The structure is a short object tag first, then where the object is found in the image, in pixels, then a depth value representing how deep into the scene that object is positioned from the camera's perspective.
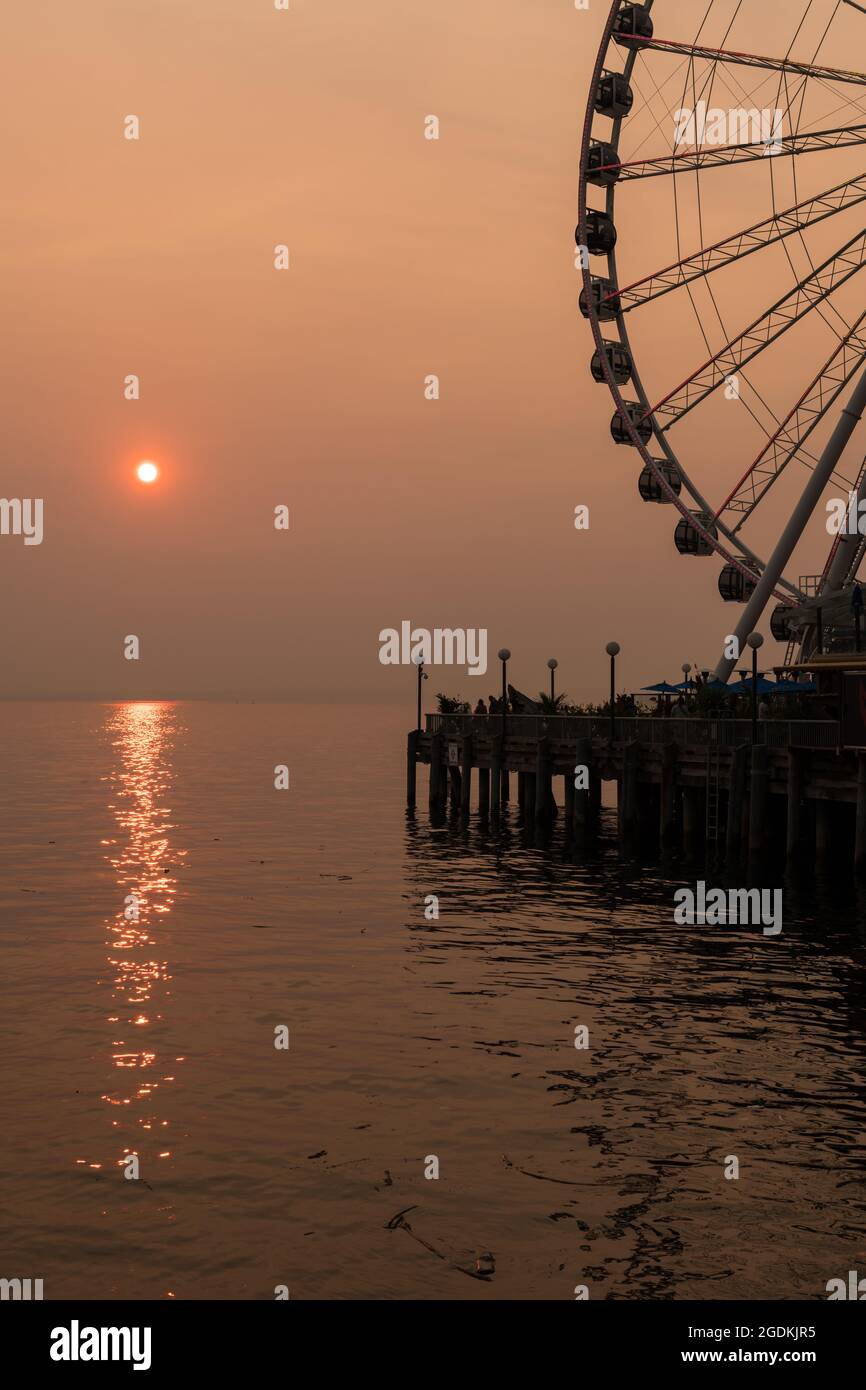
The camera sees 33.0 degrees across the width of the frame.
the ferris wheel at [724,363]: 43.97
